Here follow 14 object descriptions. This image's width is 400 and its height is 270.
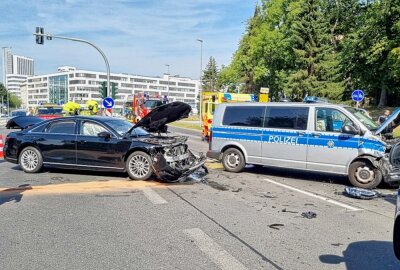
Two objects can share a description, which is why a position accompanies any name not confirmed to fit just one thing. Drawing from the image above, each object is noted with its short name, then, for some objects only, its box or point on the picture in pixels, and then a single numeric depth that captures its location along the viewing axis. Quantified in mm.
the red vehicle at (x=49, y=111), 26206
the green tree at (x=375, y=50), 32562
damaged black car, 8883
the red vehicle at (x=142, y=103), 30064
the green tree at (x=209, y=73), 104188
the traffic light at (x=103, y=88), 24752
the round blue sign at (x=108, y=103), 22562
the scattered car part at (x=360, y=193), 7749
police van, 8641
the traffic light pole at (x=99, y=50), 22359
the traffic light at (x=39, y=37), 23286
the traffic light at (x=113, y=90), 24875
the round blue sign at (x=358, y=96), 22828
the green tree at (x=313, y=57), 37312
